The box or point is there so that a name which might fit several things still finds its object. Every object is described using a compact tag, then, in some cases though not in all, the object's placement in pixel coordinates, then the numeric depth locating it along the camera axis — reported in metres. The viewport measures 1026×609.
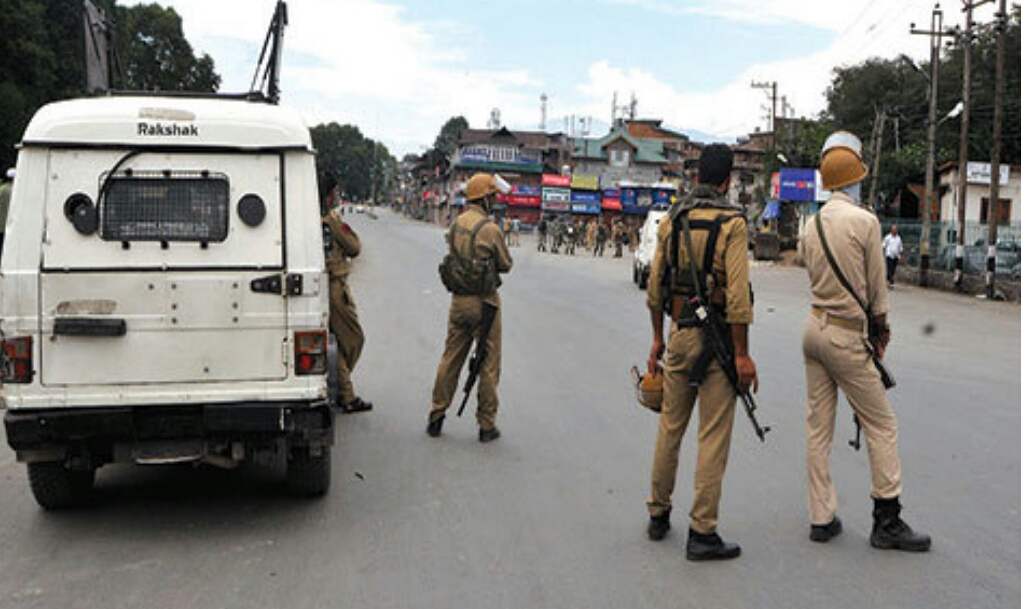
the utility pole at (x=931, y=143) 29.95
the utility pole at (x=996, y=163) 25.83
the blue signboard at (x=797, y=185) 47.66
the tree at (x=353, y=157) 161.88
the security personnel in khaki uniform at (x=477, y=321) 7.07
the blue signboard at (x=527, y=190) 86.76
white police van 4.86
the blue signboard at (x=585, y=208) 84.46
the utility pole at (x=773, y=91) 58.36
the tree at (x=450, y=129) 175.19
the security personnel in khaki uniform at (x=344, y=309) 7.82
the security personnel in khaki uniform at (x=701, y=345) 4.56
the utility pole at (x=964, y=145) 27.94
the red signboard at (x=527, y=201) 86.19
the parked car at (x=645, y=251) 23.72
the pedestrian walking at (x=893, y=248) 28.41
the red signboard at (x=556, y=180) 85.19
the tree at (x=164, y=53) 63.97
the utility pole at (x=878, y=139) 42.97
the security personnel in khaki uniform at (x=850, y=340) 4.74
